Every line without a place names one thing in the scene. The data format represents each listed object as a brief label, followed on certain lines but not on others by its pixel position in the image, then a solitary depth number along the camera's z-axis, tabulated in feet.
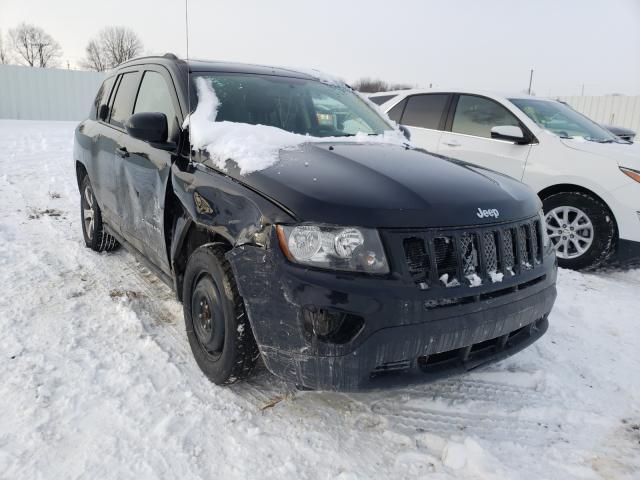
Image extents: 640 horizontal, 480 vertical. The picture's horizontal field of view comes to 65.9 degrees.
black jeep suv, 6.44
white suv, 15.31
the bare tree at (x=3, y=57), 198.90
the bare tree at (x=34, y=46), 200.44
